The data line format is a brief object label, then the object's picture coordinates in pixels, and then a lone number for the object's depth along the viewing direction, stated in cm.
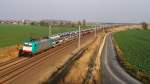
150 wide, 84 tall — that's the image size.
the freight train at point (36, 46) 4731
